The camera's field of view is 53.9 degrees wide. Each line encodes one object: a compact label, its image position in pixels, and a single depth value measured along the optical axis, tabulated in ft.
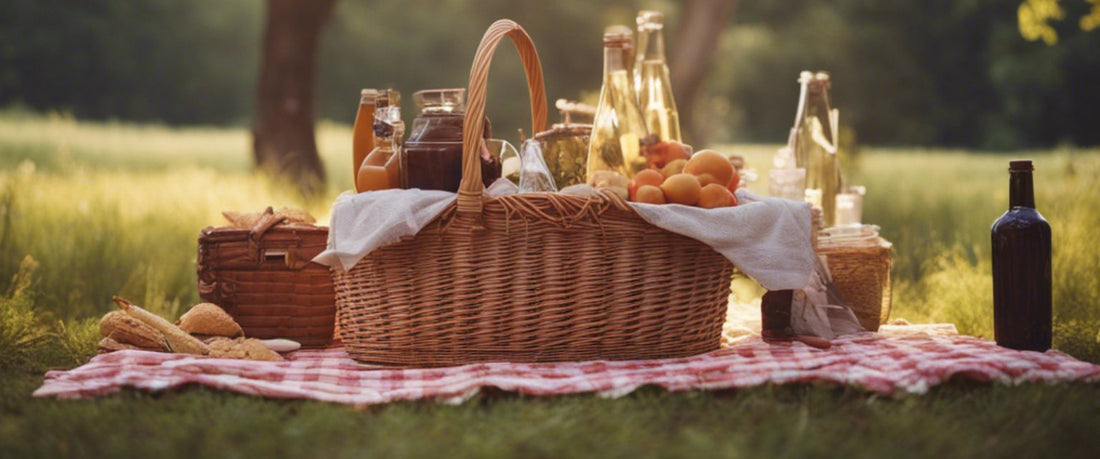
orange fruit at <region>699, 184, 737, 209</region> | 9.73
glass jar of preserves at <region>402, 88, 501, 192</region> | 9.84
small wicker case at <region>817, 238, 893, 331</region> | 11.28
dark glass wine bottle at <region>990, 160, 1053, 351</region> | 9.76
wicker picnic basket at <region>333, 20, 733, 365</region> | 9.20
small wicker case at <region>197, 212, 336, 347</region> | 11.34
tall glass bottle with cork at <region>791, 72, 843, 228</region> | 12.37
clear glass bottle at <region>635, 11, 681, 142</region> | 11.43
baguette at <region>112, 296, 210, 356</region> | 10.19
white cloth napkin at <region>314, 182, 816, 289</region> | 9.12
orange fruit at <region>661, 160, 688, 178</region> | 10.26
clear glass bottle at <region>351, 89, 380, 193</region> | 10.94
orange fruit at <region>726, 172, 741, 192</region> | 10.35
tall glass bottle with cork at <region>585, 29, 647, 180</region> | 10.52
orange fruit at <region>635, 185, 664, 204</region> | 9.62
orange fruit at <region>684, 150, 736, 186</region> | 10.02
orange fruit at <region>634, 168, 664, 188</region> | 9.89
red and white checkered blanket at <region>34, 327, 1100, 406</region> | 8.22
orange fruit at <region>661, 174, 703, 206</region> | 9.65
